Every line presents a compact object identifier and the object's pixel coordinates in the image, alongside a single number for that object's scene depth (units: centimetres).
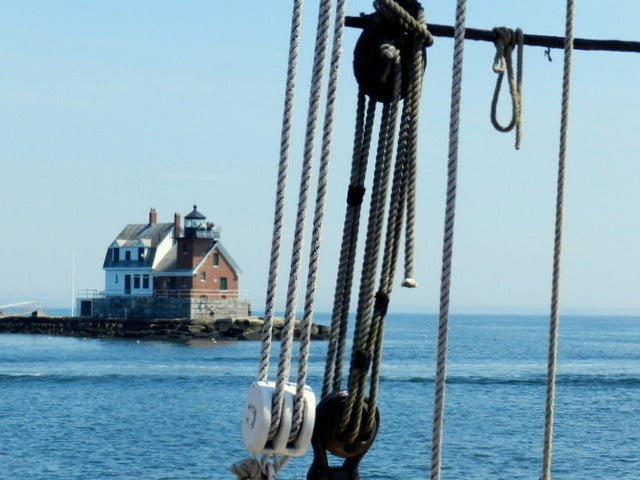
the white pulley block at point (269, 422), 593
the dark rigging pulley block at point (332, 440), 668
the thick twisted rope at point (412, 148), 698
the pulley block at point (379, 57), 698
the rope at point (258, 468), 609
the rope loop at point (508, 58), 816
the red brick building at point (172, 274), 16787
